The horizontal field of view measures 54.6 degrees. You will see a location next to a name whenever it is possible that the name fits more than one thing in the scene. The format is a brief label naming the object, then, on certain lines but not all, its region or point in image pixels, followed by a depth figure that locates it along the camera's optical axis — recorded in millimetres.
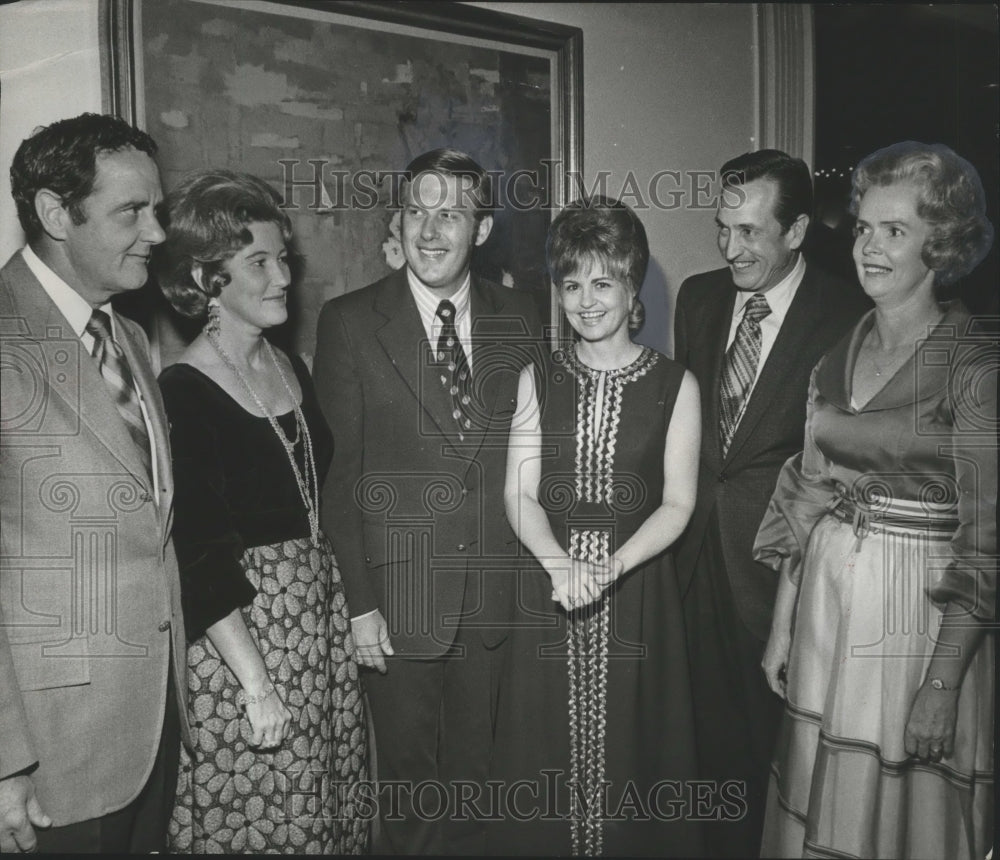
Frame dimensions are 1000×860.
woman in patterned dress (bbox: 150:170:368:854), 2119
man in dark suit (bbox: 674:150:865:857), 2279
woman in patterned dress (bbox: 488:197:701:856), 2242
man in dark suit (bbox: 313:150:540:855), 2254
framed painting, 2168
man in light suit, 2061
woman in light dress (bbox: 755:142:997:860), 2178
